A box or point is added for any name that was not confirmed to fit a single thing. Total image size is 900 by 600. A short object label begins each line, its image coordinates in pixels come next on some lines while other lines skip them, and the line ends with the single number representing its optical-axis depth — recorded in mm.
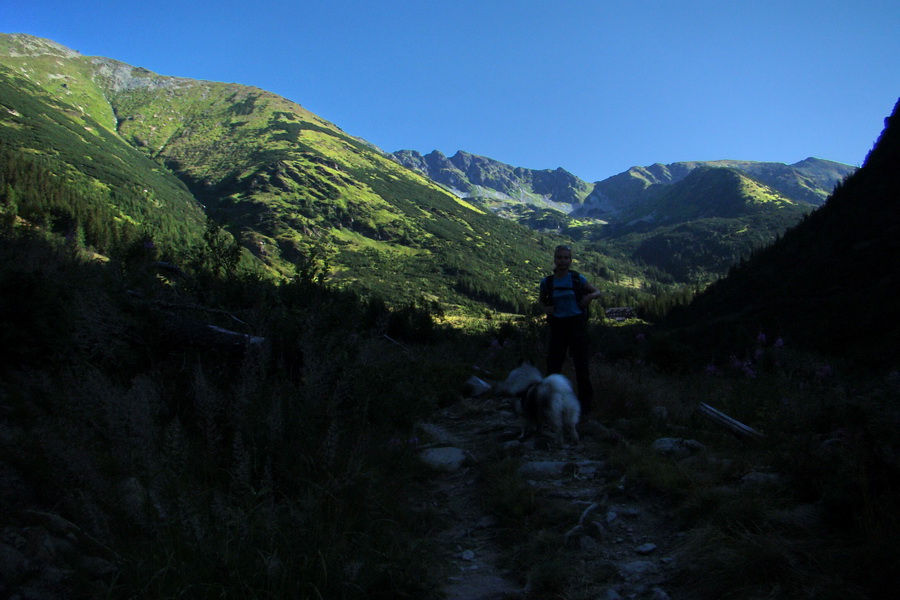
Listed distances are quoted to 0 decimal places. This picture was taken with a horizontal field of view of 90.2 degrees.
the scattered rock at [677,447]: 4770
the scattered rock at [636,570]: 2951
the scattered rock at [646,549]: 3242
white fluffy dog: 5824
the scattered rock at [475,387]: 9938
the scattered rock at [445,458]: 5512
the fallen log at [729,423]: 4791
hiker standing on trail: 6559
